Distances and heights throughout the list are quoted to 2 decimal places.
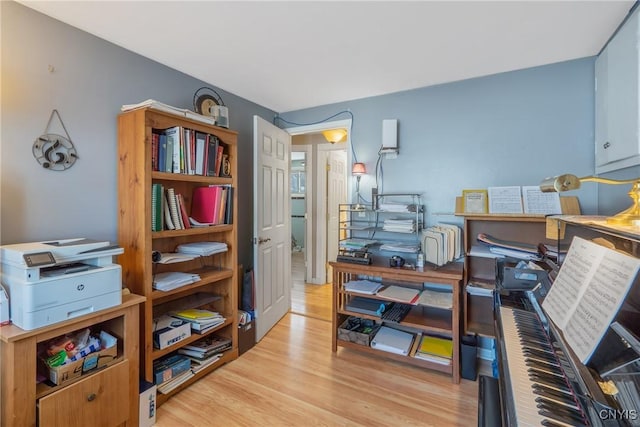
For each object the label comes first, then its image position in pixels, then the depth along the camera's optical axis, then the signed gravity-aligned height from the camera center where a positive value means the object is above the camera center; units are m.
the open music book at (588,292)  0.74 -0.25
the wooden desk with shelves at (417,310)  1.96 -0.79
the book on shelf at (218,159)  2.12 +0.38
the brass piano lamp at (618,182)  0.96 +0.07
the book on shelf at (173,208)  1.82 +0.02
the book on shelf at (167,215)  1.80 -0.03
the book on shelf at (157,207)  1.70 +0.02
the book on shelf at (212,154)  2.04 +0.41
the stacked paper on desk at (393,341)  2.15 -1.00
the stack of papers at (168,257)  1.76 -0.29
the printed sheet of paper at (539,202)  1.90 +0.06
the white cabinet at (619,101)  1.38 +0.59
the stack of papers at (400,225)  2.28 -0.11
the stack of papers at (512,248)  1.82 -0.24
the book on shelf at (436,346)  2.07 -1.01
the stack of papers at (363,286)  2.22 -0.60
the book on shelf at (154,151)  1.71 +0.36
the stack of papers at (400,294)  2.10 -0.63
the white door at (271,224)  2.45 -0.13
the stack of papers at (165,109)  1.65 +0.61
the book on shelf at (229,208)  2.17 +0.02
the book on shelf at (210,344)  2.05 -0.99
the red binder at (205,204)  2.08 +0.05
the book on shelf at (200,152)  1.96 +0.40
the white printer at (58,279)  1.16 -0.30
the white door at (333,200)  4.16 +0.17
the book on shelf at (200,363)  1.97 -1.06
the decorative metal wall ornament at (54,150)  1.48 +0.32
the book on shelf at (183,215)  1.87 -0.03
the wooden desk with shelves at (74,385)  1.12 -0.76
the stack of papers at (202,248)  1.96 -0.26
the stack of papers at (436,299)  2.02 -0.64
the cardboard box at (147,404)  1.53 -1.04
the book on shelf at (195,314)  1.98 -0.73
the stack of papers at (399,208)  2.29 +0.02
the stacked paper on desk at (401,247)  2.21 -0.28
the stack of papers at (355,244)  2.38 -0.27
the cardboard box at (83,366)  1.25 -0.71
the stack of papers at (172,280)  1.73 -0.43
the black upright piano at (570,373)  0.62 -0.43
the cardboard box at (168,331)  1.75 -0.76
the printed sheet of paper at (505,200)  1.99 +0.08
